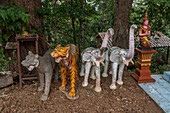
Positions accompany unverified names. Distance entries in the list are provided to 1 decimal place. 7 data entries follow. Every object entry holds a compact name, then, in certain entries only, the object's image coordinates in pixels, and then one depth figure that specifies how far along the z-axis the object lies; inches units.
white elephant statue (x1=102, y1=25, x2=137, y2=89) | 116.1
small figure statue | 140.1
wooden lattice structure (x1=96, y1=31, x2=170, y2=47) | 302.1
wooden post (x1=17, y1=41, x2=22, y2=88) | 130.1
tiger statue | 110.1
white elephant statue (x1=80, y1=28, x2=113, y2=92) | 118.7
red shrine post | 141.4
